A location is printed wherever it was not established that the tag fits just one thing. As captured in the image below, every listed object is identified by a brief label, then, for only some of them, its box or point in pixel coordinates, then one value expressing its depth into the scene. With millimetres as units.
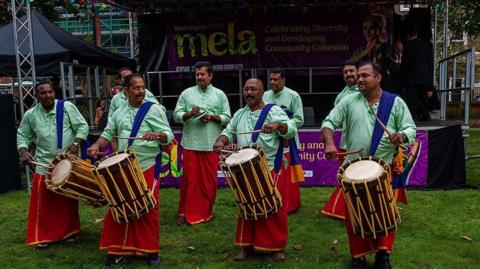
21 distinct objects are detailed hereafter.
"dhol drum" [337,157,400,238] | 3672
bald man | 4480
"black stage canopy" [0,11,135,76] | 9312
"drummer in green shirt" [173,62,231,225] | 5844
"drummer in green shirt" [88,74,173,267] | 4461
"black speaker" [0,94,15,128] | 8075
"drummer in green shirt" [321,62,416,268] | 4094
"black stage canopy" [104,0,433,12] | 9938
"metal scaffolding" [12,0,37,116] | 7723
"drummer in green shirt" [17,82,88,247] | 5125
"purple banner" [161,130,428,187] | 7945
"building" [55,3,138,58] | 26703
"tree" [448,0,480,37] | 14055
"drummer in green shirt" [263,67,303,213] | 6297
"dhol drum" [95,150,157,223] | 4078
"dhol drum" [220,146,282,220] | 4109
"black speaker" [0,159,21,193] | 8070
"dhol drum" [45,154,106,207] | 4613
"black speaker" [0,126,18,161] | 8047
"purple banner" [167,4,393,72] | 10273
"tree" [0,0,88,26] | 14594
